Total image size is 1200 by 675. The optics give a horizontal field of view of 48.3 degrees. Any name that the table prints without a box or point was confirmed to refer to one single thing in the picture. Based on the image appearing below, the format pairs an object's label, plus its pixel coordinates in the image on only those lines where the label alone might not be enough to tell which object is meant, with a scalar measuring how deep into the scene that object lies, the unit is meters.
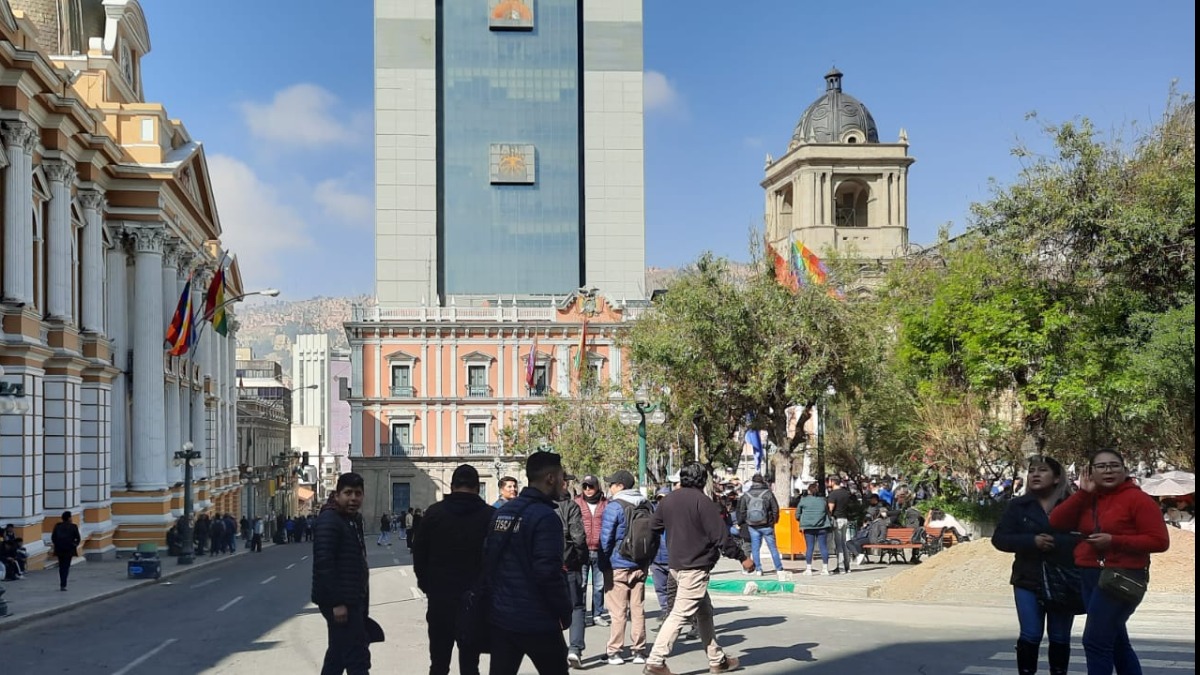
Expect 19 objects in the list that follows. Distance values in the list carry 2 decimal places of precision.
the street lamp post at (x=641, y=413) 29.75
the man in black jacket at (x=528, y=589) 8.09
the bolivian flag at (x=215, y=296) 40.69
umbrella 25.02
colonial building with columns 29.59
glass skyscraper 93.12
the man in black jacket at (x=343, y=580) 9.55
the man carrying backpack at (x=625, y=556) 12.64
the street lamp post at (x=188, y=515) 35.25
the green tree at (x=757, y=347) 29.00
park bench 23.95
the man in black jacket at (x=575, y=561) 12.47
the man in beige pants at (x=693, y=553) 11.80
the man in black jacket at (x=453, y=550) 9.64
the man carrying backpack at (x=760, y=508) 20.08
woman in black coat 9.49
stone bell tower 77.06
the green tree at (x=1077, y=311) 23.88
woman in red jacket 8.83
